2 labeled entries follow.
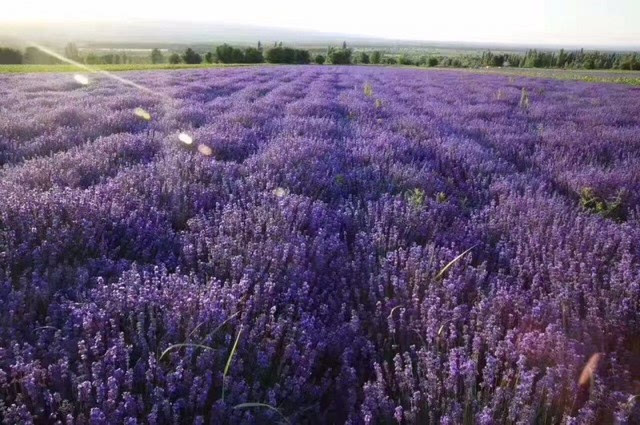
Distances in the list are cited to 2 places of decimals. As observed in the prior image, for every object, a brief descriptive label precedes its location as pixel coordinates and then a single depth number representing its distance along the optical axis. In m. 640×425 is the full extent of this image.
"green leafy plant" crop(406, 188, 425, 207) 3.13
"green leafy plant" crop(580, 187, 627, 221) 3.43
